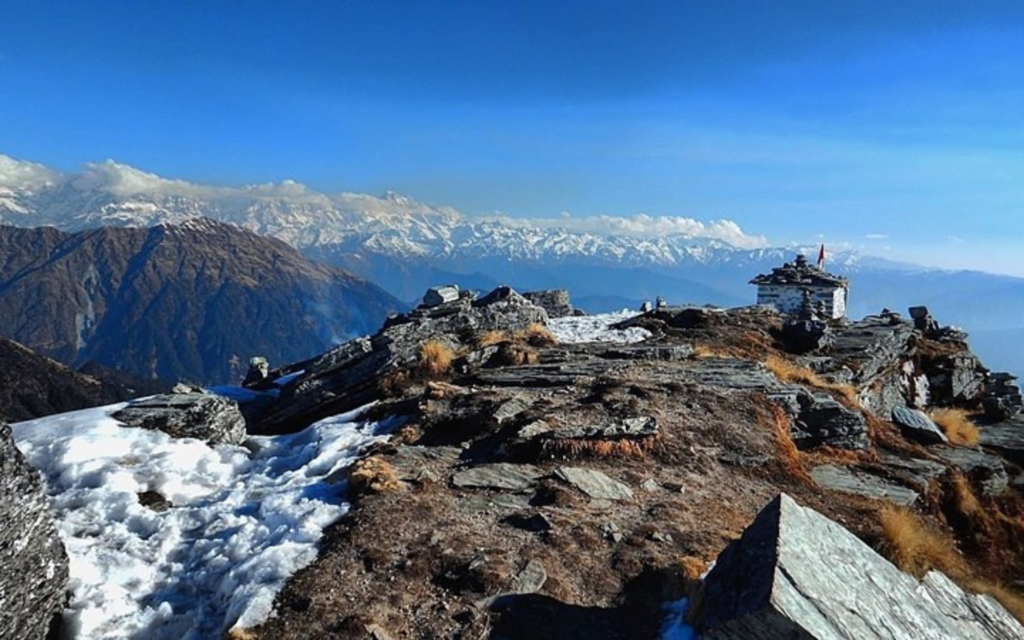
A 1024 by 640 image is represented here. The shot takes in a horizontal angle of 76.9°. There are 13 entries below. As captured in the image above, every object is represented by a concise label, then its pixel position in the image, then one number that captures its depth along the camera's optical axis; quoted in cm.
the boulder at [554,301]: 3703
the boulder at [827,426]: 1667
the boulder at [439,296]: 2920
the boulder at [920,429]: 1934
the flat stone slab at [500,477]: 1218
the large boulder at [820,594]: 605
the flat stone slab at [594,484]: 1210
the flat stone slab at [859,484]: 1403
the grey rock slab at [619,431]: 1418
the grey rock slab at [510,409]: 1530
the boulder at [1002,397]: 2664
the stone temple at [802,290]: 4841
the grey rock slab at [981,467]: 1697
